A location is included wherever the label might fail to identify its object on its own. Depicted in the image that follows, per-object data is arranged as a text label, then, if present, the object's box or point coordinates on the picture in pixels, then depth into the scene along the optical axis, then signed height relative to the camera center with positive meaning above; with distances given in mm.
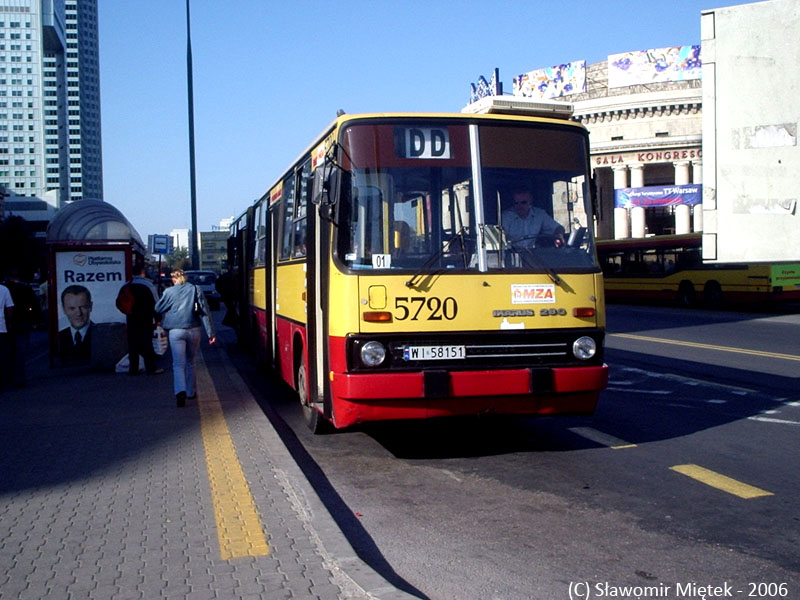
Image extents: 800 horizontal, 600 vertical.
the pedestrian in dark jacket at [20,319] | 12125 -572
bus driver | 7086 +435
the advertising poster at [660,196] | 63094 +5896
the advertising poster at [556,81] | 74688 +17687
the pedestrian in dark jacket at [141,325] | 13258 -722
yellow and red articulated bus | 6750 +38
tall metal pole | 32688 +5931
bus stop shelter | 13867 -171
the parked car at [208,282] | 34406 -128
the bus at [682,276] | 28469 -220
